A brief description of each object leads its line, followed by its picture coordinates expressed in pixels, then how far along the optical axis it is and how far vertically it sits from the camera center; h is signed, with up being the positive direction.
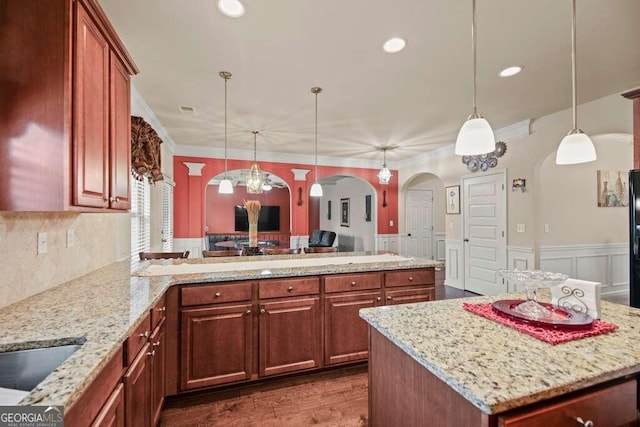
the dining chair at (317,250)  3.65 -0.43
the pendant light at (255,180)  4.38 +0.54
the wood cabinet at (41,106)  1.22 +0.47
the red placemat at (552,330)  1.09 -0.45
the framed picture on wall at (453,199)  5.37 +0.31
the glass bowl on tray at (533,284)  1.29 -0.30
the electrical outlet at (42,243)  1.61 -0.15
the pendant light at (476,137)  1.46 +0.40
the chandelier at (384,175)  5.23 +0.72
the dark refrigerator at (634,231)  2.31 -0.12
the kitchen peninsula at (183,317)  1.05 -0.56
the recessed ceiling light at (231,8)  1.85 +1.34
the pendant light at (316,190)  4.04 +0.36
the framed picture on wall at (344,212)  9.44 +0.12
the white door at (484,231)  4.50 -0.26
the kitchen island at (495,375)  0.81 -0.47
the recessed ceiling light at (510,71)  2.68 +1.35
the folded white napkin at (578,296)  1.27 -0.36
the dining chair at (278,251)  3.57 -0.44
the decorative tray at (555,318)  1.17 -0.44
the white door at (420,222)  7.55 -0.16
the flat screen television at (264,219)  9.93 -0.11
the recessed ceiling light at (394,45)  2.25 +1.34
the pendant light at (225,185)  3.92 +0.41
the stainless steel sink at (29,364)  1.05 -0.54
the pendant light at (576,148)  1.50 +0.35
